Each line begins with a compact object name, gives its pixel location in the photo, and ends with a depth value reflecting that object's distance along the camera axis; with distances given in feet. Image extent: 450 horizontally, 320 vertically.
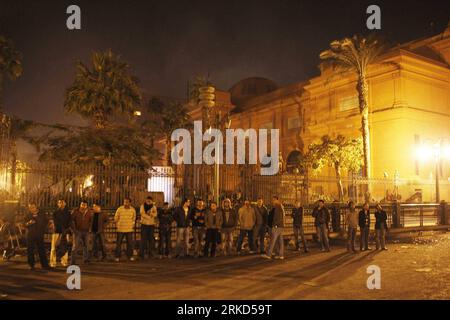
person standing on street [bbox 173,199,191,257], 41.68
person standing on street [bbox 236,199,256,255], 44.06
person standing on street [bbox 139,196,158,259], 40.52
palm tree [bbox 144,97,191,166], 138.63
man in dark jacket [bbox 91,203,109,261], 39.09
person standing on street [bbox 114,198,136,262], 39.40
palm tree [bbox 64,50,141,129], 82.84
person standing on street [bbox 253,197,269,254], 44.37
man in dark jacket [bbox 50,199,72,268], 36.52
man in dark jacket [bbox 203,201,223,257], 42.34
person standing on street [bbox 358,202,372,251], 47.16
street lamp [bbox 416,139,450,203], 107.90
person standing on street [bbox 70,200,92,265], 37.55
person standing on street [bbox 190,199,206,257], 42.65
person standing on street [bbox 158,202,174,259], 42.04
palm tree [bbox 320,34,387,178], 103.70
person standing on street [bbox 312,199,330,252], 46.22
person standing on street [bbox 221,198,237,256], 44.01
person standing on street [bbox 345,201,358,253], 46.50
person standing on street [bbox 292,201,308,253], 46.26
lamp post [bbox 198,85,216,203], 43.99
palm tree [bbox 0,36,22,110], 86.99
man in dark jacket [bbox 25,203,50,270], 34.73
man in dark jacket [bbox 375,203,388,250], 47.88
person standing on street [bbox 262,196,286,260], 40.83
